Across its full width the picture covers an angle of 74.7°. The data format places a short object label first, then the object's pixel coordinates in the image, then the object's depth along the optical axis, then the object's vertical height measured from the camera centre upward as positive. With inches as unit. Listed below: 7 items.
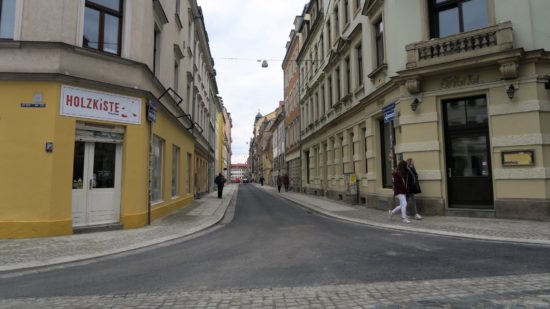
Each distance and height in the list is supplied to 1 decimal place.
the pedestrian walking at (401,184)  431.5 -6.2
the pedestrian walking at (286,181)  1382.9 -6.0
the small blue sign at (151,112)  441.7 +85.2
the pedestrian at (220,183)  992.9 -8.7
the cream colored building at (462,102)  410.3 +98.1
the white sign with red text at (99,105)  371.6 +82.1
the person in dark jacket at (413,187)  438.7 -10.0
